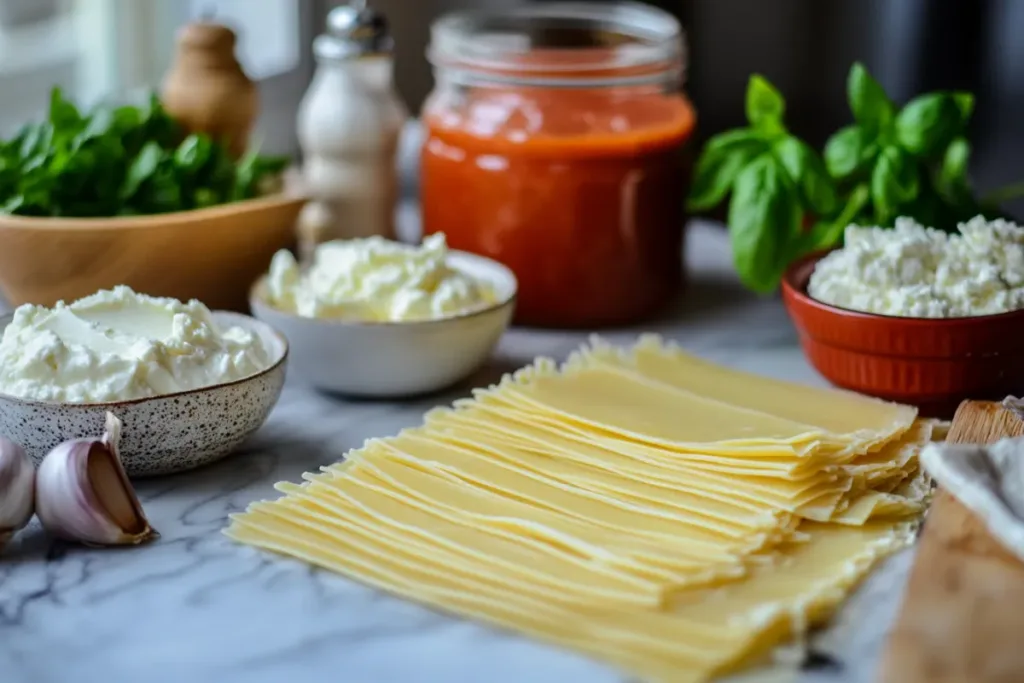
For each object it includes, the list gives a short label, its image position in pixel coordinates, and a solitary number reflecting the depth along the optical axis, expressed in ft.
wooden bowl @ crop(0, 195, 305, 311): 2.96
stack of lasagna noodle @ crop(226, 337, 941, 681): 2.39
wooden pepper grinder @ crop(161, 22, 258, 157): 3.28
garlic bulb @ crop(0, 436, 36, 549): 2.50
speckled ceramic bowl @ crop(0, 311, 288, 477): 2.60
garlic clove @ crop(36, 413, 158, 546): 2.51
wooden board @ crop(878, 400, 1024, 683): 2.28
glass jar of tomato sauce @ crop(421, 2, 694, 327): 3.12
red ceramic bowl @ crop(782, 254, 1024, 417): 2.79
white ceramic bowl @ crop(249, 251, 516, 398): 2.88
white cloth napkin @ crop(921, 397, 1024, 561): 2.40
